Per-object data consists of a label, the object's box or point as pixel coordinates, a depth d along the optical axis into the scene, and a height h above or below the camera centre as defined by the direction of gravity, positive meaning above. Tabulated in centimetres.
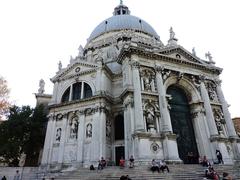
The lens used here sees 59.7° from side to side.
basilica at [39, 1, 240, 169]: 1633 +576
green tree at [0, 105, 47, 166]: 2033 +455
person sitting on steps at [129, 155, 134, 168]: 1345 +101
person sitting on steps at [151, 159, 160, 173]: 1212 +57
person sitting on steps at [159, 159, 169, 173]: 1221 +64
